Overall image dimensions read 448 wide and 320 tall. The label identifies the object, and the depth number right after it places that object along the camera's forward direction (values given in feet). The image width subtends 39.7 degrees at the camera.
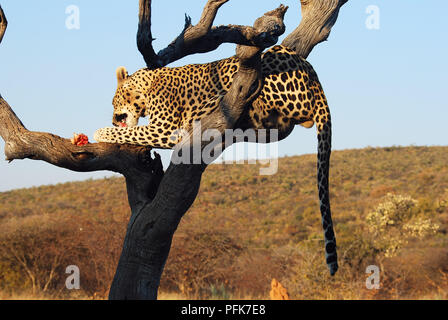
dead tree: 18.99
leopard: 21.62
